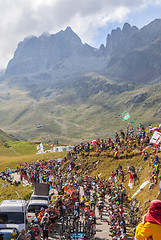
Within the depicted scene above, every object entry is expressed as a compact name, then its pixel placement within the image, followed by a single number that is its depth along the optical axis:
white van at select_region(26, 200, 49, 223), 21.22
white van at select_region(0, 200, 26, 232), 14.50
